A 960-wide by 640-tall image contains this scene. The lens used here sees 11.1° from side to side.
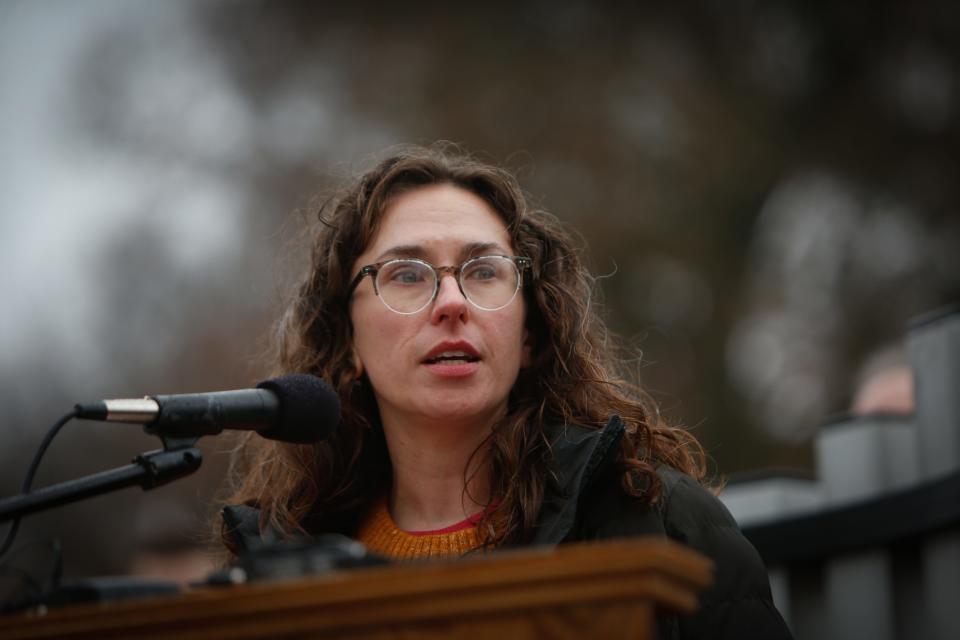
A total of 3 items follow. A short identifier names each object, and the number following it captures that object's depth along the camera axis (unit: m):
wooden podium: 3.31
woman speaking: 3.78
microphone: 3.55
